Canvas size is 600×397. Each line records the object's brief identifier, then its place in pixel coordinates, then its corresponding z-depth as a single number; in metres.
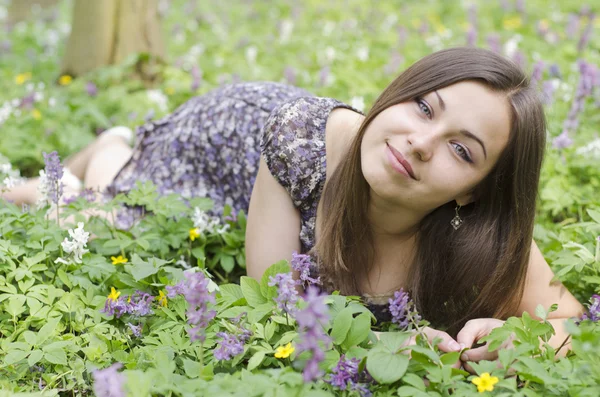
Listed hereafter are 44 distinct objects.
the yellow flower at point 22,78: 5.79
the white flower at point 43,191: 2.71
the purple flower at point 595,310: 2.29
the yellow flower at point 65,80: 5.81
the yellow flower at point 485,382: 1.86
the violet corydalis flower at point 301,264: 2.15
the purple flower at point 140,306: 2.35
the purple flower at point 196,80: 5.07
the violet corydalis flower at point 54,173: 2.57
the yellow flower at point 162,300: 2.39
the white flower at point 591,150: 3.58
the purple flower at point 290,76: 5.13
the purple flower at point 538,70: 3.98
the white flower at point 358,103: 4.05
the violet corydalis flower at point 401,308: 2.08
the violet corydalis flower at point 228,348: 2.00
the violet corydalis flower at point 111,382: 1.49
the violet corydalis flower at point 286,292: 1.92
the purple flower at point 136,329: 2.30
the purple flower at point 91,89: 5.34
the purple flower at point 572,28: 6.41
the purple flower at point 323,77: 5.03
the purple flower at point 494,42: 5.57
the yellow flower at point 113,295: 2.40
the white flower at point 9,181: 2.77
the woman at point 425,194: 2.36
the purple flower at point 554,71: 4.93
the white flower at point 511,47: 5.51
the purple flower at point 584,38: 5.70
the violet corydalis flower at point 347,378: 1.91
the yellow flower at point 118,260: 2.69
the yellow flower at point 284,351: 1.92
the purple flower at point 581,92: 4.04
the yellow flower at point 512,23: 6.96
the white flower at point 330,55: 5.70
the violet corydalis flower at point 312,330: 1.39
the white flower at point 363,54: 5.84
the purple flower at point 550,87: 4.08
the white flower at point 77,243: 2.48
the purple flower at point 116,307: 2.35
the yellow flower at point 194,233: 2.91
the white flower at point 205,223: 2.96
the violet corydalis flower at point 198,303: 1.72
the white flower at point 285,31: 6.65
